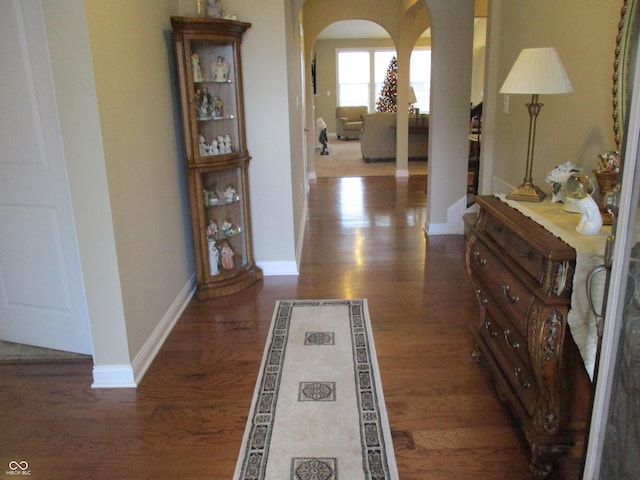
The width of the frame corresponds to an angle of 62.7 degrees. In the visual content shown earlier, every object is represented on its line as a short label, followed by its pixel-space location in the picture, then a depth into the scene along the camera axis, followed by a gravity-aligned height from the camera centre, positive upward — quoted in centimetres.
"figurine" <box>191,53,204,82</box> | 339 +28
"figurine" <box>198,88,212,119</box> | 352 +5
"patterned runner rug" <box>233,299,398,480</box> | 196 -129
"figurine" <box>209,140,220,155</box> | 361 -25
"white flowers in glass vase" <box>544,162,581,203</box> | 216 -31
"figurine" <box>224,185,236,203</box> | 380 -58
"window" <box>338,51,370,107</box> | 1497 +81
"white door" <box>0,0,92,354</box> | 242 -44
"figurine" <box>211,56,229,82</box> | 358 +27
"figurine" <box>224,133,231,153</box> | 369 -22
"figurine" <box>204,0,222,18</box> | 348 +66
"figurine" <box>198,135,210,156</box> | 354 -23
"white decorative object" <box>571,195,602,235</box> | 175 -38
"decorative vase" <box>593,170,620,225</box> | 190 -30
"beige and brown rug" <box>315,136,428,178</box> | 890 -108
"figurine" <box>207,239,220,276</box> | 369 -101
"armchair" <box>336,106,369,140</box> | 1450 -34
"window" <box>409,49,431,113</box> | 1475 +87
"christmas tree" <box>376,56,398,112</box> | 1389 +35
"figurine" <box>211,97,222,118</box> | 361 +2
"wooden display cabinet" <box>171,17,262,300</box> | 333 -26
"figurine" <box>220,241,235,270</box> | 381 -103
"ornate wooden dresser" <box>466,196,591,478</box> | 170 -80
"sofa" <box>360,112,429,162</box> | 991 -58
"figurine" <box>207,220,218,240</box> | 368 -82
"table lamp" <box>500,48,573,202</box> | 216 +10
